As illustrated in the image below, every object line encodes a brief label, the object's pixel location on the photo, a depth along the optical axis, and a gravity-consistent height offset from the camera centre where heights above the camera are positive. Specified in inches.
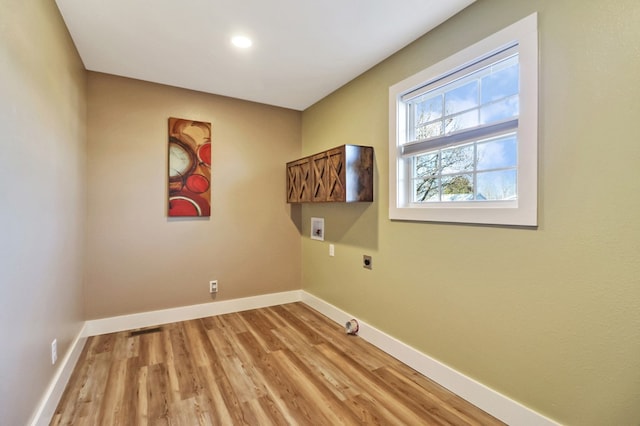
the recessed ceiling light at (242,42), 93.2 +52.9
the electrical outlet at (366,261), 113.5 -18.9
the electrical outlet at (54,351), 76.2 -36.0
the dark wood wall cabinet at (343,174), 108.2 +13.8
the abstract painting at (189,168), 130.3 +18.9
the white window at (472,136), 67.5 +20.5
